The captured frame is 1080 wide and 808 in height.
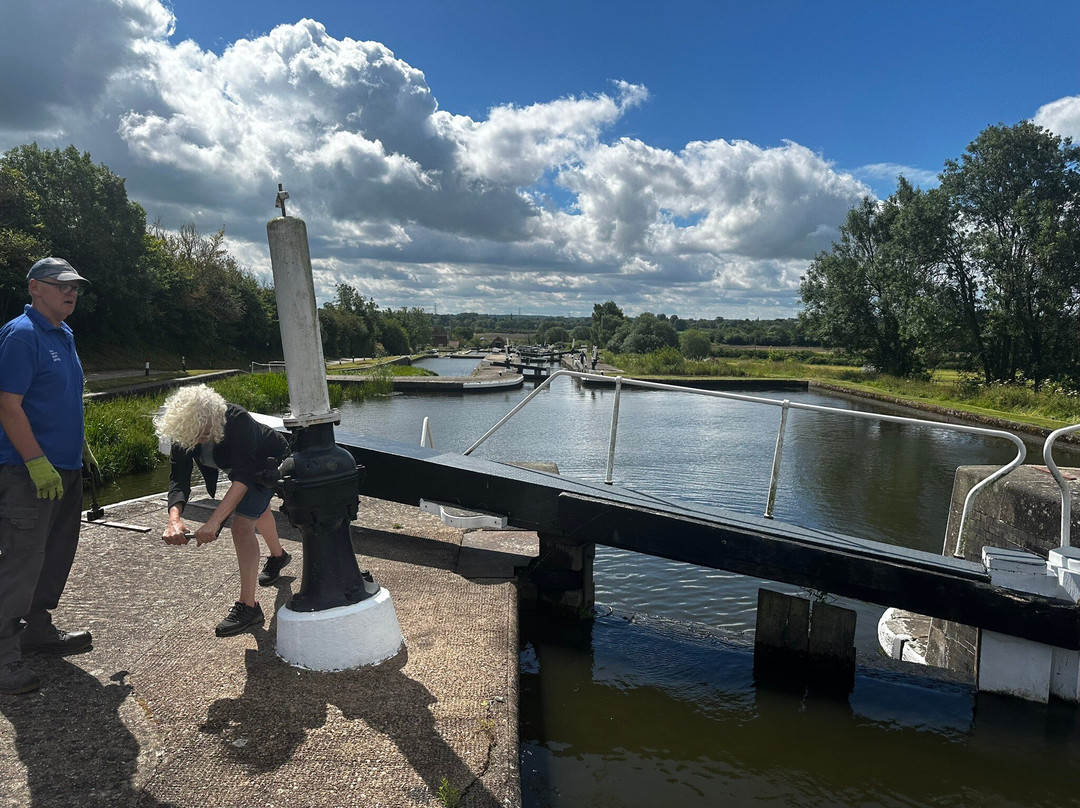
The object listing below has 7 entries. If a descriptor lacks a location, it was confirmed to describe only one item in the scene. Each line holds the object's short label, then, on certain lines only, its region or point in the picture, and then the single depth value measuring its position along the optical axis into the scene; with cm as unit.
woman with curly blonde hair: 326
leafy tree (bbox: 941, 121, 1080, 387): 2603
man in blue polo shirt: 286
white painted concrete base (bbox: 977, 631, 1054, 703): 437
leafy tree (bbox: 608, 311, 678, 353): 6538
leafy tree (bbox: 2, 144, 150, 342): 3045
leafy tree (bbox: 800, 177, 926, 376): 3744
